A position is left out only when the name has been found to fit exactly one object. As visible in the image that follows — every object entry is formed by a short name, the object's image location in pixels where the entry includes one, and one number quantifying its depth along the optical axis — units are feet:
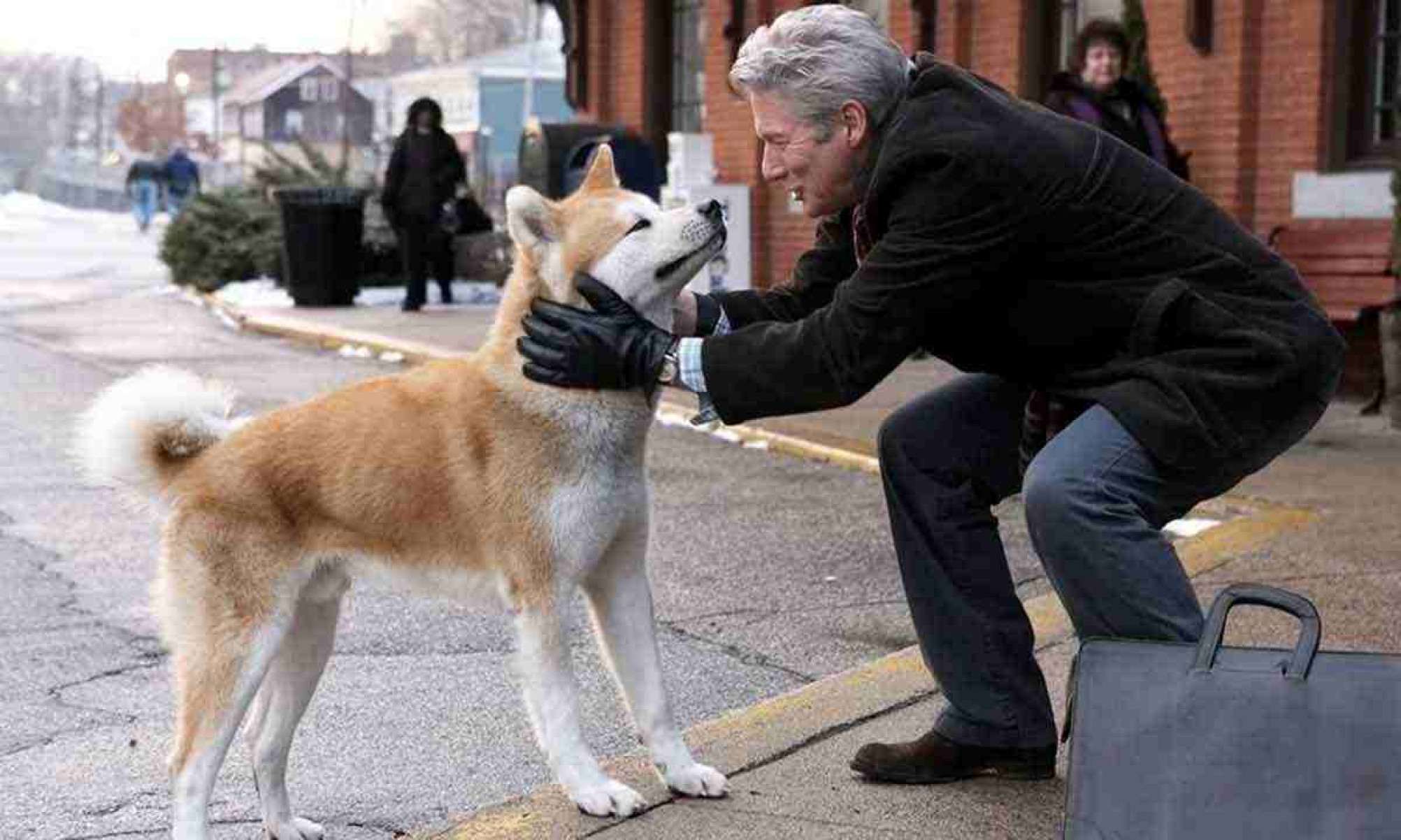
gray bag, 10.41
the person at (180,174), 160.35
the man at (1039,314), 12.78
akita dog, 13.70
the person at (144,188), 163.22
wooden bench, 36.50
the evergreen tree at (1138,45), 39.78
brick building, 38.29
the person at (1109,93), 31.35
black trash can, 64.69
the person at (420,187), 61.98
